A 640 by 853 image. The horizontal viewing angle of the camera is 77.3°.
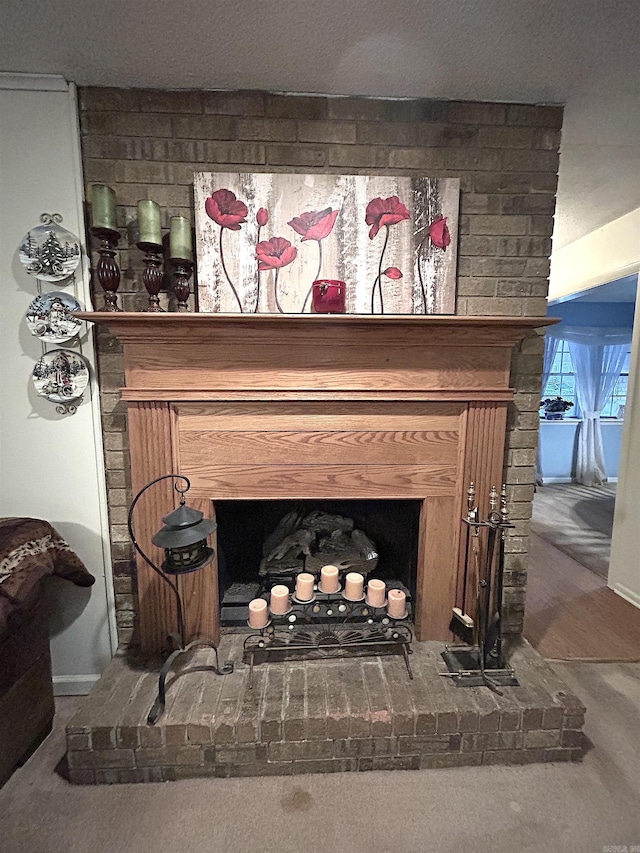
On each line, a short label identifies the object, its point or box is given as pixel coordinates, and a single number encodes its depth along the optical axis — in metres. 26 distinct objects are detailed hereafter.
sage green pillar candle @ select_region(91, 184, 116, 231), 1.47
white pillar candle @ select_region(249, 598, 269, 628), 1.67
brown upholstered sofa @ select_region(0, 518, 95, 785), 1.34
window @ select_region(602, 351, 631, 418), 5.56
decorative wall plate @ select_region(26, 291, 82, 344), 1.58
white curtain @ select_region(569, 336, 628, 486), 5.24
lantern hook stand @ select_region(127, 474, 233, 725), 1.35
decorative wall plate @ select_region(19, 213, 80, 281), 1.55
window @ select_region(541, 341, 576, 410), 5.62
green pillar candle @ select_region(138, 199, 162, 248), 1.50
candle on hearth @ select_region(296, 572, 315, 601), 1.69
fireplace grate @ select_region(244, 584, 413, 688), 1.68
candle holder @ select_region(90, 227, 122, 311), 1.51
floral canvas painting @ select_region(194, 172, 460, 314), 1.60
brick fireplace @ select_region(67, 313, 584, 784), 1.39
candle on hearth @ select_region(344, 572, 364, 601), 1.70
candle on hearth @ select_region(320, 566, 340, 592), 1.72
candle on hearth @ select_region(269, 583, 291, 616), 1.67
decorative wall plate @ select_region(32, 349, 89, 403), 1.62
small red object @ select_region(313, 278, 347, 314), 1.54
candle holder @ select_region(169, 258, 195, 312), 1.58
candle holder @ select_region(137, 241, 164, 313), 1.54
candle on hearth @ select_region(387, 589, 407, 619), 1.68
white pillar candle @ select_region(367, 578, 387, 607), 1.71
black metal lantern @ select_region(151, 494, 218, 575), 1.32
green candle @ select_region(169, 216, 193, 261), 1.54
